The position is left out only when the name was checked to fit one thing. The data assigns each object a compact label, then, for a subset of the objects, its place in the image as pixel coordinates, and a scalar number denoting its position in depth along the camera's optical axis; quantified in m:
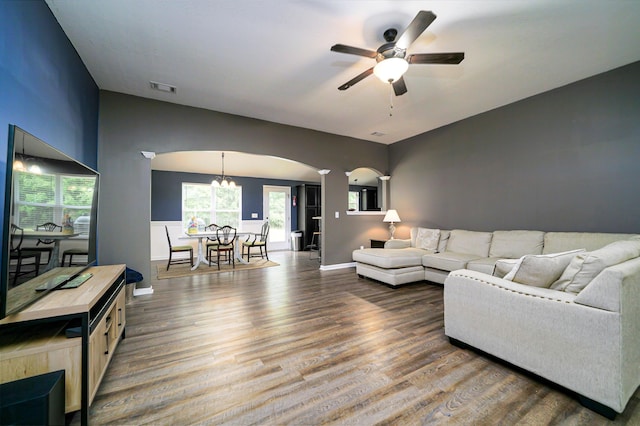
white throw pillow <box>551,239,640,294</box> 1.66
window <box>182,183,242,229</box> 7.51
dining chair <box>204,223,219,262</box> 5.55
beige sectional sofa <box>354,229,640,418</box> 1.45
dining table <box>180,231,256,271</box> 5.28
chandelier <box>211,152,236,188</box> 6.35
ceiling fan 2.21
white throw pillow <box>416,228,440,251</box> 4.67
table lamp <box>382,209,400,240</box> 5.61
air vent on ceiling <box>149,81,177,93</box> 3.39
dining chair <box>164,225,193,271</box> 5.44
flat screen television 1.18
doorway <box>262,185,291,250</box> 8.55
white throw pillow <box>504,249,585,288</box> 1.86
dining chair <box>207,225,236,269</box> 5.44
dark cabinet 8.39
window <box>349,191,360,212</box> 10.12
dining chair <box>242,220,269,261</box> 6.18
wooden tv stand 1.25
